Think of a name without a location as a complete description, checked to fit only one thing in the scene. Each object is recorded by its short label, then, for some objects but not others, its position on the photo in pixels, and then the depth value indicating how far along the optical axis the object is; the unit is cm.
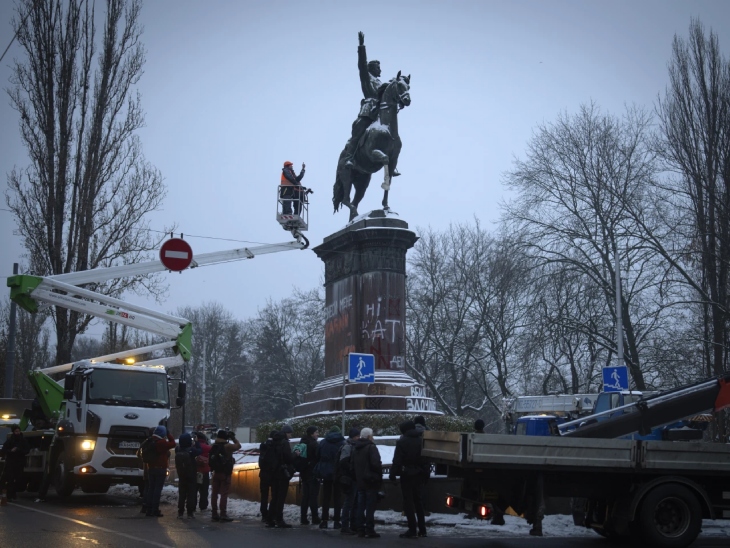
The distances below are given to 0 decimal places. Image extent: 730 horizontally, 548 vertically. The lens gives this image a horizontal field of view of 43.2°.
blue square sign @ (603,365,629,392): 2594
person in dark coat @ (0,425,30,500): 2114
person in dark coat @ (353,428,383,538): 1470
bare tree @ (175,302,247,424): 8388
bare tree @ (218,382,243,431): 5737
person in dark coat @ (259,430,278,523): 1619
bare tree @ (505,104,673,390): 3550
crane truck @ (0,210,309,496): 2094
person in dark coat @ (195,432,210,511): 1825
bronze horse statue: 3023
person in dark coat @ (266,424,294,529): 1608
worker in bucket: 2912
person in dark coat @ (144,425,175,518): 1766
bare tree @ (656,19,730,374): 3078
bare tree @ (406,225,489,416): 5197
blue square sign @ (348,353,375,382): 2255
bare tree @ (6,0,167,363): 3161
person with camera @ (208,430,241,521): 1695
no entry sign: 2092
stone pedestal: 2744
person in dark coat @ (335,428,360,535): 1534
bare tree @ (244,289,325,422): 7288
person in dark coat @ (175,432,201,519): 1766
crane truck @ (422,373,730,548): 1273
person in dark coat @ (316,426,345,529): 1638
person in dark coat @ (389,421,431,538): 1433
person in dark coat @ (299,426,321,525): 1656
